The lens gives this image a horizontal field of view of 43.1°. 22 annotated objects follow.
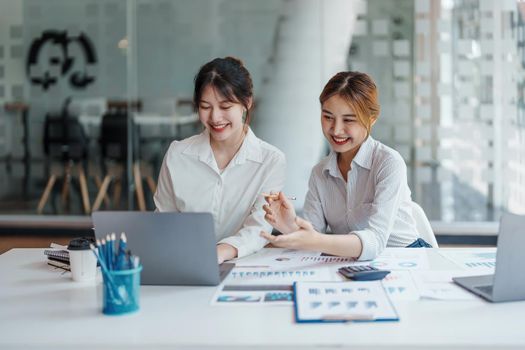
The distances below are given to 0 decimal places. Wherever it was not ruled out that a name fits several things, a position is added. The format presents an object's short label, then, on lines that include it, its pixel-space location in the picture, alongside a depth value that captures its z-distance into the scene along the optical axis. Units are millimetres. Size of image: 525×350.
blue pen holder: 1454
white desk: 1277
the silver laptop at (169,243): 1630
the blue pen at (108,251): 1495
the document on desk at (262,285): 1561
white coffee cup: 1760
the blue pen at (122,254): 1481
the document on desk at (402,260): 1895
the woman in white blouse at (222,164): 2377
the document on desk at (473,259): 1908
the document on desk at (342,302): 1402
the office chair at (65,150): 5598
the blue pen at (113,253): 1493
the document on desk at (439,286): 1592
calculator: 1727
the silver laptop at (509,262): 1502
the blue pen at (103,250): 1507
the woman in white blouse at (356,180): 2160
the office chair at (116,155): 5535
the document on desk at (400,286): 1580
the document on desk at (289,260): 1942
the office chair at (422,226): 2443
